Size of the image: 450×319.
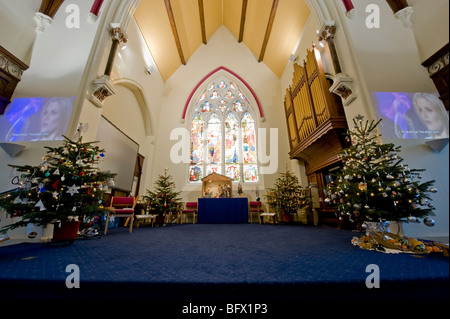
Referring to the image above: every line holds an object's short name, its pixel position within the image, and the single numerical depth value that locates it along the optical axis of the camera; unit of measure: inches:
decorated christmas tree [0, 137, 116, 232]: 76.6
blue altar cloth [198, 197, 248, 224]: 208.2
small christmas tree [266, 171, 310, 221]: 188.1
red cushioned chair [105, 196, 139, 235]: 132.9
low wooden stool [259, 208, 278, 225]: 212.6
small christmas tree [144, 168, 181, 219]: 189.6
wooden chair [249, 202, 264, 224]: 219.8
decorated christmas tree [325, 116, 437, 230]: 66.4
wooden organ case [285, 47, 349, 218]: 137.3
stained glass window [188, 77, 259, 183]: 266.5
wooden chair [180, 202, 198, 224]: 216.8
